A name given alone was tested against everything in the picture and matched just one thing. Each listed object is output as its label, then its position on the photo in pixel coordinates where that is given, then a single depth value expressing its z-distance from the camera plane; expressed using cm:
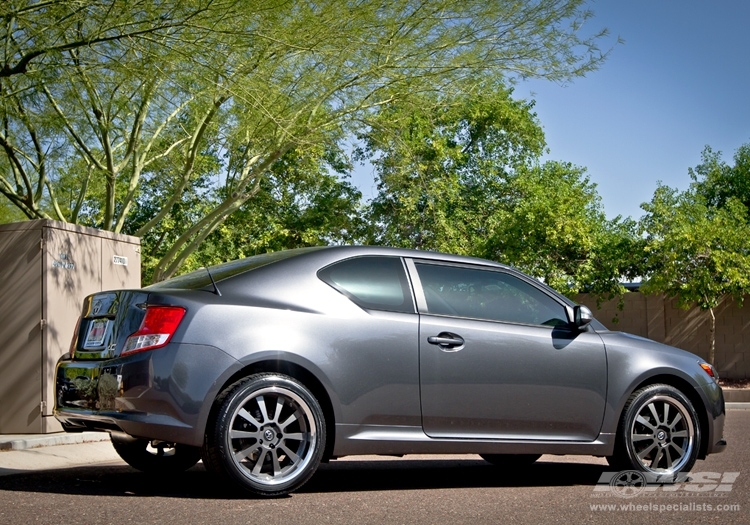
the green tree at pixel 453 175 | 2687
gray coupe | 549
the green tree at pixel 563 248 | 2516
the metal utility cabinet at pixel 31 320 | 994
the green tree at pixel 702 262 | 2291
